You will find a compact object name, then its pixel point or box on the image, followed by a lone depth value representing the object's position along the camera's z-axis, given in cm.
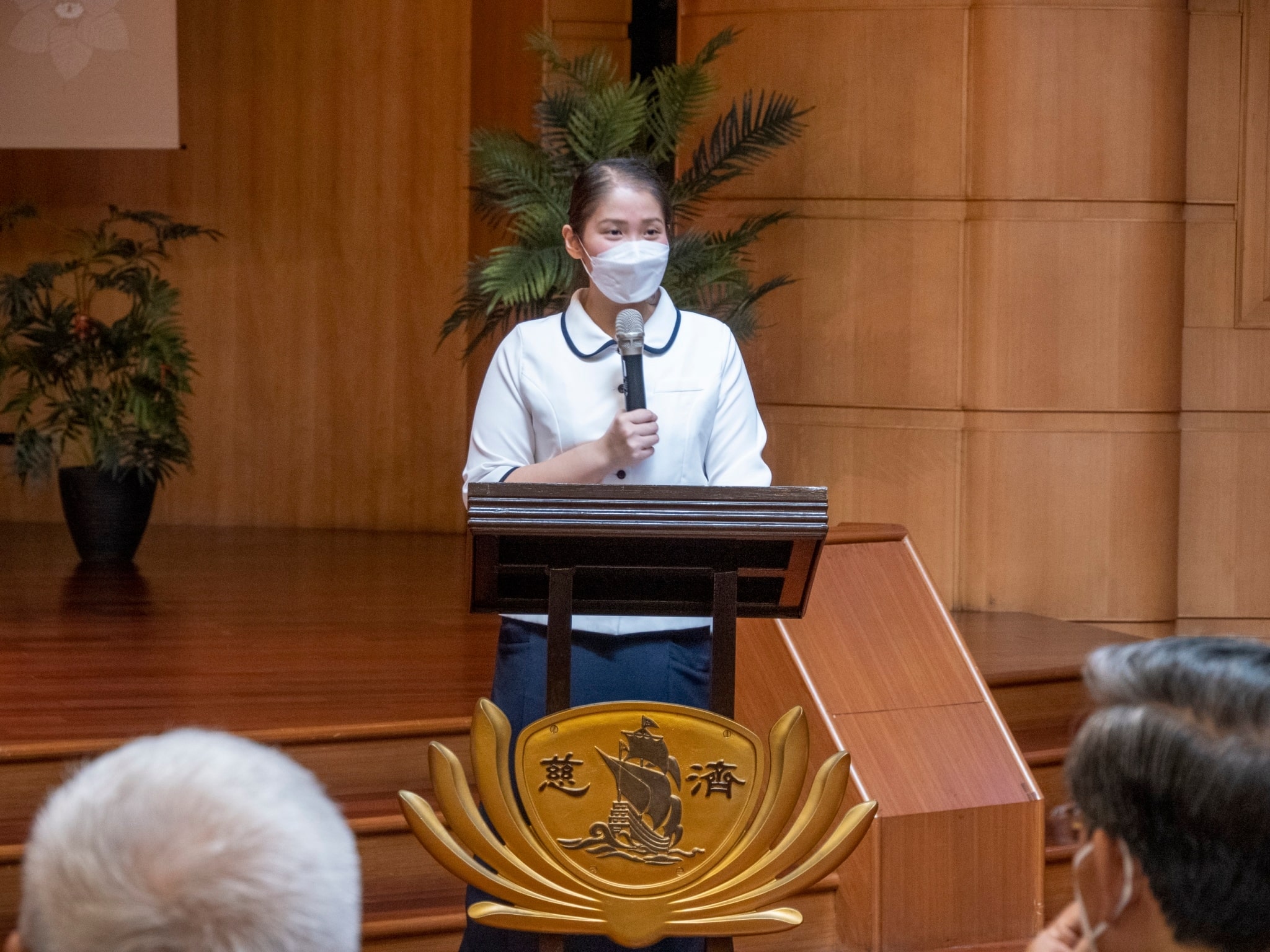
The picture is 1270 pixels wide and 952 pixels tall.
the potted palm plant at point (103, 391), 1296
